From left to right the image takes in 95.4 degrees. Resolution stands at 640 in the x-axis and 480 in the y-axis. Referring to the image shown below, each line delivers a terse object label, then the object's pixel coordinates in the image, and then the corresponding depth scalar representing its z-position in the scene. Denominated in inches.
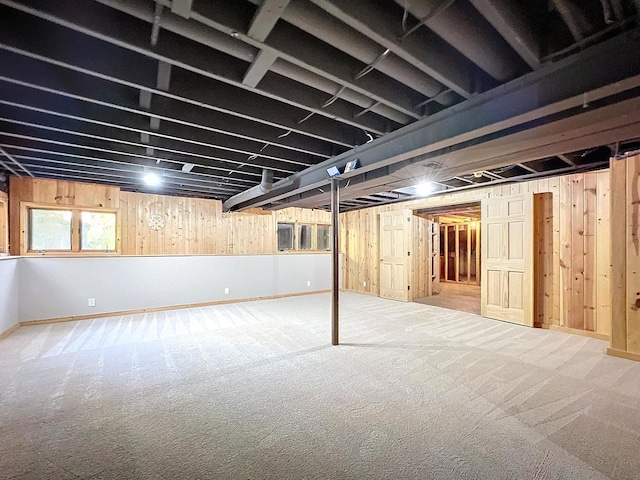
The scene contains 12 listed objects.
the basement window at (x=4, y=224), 180.7
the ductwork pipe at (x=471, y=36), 56.2
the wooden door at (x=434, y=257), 295.6
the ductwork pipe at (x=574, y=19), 53.9
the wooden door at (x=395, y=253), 259.6
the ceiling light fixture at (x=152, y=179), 181.4
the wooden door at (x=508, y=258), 177.6
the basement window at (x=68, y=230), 197.6
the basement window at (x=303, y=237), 304.5
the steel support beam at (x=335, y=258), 142.4
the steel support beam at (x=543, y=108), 59.7
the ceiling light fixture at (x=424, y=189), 213.6
